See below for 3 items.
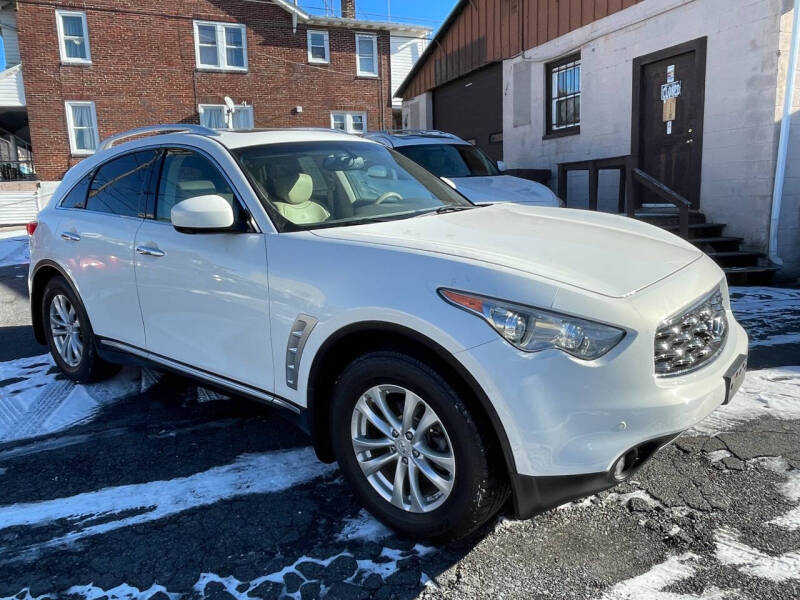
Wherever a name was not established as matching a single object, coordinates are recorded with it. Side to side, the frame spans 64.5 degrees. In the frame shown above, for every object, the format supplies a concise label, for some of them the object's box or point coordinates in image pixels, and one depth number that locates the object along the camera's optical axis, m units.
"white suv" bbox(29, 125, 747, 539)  2.14
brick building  21.06
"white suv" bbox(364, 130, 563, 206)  7.62
